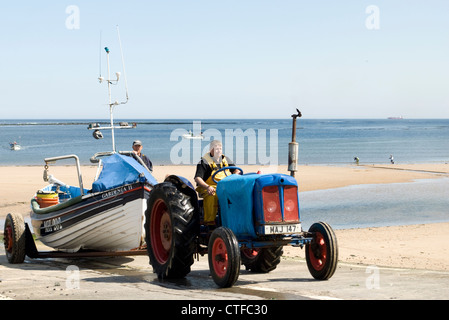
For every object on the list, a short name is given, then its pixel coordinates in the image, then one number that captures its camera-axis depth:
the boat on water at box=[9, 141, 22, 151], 75.76
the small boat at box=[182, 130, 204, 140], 87.30
